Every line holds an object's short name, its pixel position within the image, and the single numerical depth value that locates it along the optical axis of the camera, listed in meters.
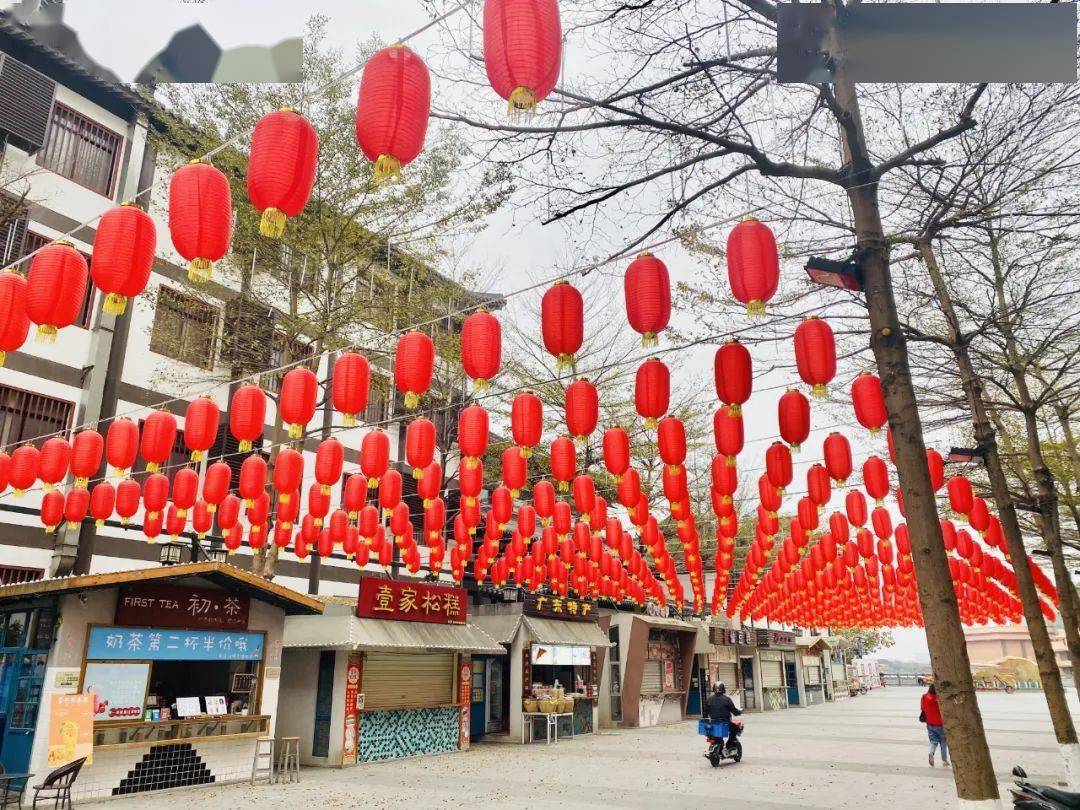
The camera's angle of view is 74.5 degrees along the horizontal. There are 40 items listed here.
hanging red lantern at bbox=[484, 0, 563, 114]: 4.48
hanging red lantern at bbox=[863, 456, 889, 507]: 12.85
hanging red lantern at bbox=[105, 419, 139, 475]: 11.77
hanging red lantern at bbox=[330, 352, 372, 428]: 9.22
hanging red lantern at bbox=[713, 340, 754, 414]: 7.83
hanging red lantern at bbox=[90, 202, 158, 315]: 6.39
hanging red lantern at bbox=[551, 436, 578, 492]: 12.24
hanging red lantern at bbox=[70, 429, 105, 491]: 11.64
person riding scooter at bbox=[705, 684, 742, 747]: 16.73
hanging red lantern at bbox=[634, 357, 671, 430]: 8.86
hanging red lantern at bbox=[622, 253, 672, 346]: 7.15
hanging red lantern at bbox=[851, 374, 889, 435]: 8.75
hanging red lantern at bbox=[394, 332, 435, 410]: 8.62
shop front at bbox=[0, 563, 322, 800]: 11.20
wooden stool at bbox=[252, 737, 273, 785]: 13.97
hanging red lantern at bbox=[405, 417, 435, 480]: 11.19
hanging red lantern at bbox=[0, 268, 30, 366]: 7.77
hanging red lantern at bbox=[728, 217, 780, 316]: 6.61
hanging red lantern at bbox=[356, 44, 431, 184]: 4.98
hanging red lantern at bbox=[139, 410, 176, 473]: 11.66
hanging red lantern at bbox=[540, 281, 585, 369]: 7.54
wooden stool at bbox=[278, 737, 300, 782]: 14.27
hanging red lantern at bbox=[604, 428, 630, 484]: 11.20
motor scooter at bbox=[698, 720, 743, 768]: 16.36
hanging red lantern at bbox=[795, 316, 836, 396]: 7.66
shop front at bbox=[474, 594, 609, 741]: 22.09
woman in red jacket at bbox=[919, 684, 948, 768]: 15.43
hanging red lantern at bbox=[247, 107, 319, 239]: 5.45
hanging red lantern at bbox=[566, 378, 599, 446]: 9.70
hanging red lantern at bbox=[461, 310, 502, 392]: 8.17
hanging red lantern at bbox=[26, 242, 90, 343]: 7.30
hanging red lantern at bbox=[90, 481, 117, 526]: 13.59
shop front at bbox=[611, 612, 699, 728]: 27.62
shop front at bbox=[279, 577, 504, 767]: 16.58
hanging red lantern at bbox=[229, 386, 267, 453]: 10.81
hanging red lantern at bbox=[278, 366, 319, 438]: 10.28
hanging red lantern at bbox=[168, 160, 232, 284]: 5.91
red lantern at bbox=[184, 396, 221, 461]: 11.30
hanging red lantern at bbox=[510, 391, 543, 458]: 9.99
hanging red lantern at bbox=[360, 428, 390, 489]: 12.43
